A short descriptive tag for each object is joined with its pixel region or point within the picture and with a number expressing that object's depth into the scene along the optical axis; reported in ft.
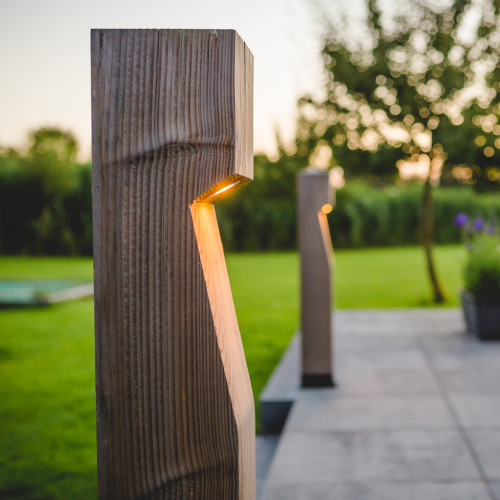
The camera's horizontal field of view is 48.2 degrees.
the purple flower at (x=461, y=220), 20.11
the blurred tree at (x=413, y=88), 24.31
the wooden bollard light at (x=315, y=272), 12.17
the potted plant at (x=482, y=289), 17.17
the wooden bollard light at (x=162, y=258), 2.41
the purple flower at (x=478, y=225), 19.47
